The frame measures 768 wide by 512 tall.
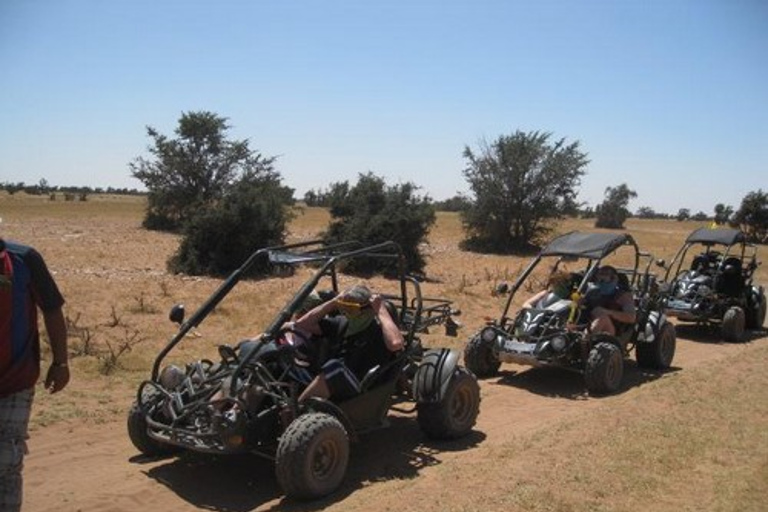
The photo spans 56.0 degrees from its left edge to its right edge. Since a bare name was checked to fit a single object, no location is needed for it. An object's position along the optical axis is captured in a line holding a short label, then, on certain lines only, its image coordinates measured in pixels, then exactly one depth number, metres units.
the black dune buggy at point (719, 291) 14.27
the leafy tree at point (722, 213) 45.83
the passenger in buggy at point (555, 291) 10.72
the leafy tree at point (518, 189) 34.09
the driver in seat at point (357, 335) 6.65
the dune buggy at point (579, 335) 9.59
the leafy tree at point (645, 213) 122.00
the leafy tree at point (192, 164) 34.91
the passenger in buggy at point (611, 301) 10.27
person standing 4.11
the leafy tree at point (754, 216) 41.88
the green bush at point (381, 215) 23.45
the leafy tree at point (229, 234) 20.69
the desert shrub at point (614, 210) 62.44
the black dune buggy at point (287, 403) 5.88
